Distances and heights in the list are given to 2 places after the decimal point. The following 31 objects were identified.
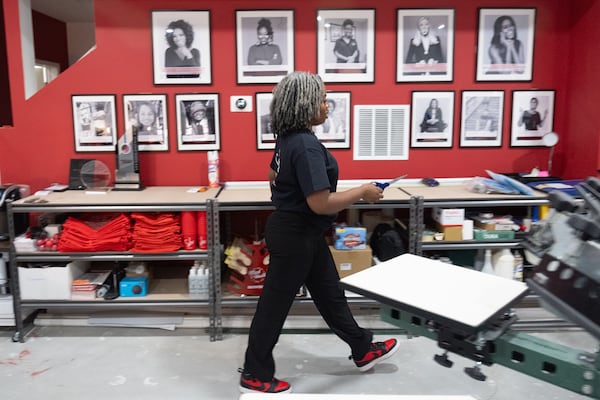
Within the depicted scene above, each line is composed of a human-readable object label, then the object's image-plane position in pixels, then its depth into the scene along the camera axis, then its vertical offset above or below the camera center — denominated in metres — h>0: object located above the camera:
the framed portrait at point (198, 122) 3.63 +0.08
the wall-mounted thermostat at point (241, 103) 3.65 +0.22
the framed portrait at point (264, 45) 3.57 +0.65
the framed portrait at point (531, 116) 3.72 +0.12
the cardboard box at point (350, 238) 3.21 -0.70
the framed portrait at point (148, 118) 3.62 +0.11
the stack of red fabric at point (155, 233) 3.19 -0.66
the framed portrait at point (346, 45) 3.58 +0.65
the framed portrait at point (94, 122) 3.61 +0.08
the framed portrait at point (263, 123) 3.64 +0.07
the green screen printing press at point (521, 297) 1.10 -0.50
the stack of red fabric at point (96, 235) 3.16 -0.67
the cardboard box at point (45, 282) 3.19 -0.99
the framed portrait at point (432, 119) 3.69 +0.10
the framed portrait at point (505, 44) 3.62 +0.66
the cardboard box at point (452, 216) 3.24 -0.56
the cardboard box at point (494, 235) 3.29 -0.70
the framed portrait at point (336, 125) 3.66 +0.05
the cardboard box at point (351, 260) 3.20 -0.85
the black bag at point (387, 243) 3.31 -0.77
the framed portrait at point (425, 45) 3.60 +0.65
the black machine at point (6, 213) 3.18 -0.55
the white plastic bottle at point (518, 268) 3.36 -0.95
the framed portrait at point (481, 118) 3.70 +0.11
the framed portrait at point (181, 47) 3.55 +0.63
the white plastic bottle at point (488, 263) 3.37 -0.91
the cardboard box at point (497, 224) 3.30 -0.63
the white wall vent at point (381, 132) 3.70 +0.00
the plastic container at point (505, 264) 3.32 -0.91
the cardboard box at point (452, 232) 3.25 -0.68
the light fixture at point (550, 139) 3.64 -0.06
